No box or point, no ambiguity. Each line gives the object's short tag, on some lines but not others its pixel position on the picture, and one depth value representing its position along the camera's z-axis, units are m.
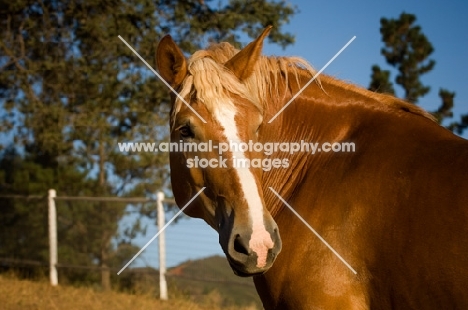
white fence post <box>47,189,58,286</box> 10.11
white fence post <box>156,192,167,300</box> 8.49
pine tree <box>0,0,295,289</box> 11.02
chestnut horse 2.43
